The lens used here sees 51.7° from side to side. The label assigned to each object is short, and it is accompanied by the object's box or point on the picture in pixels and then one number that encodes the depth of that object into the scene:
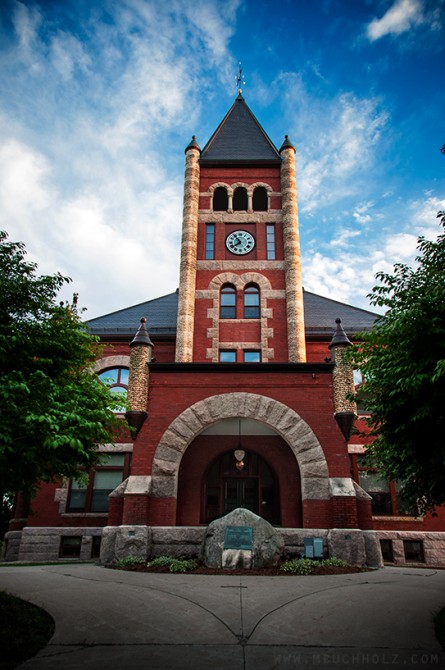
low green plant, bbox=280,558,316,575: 10.95
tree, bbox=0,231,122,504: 6.96
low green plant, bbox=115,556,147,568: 11.96
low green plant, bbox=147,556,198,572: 11.16
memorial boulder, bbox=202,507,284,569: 11.38
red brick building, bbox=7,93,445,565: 13.23
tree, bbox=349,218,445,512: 7.55
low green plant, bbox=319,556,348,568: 11.82
